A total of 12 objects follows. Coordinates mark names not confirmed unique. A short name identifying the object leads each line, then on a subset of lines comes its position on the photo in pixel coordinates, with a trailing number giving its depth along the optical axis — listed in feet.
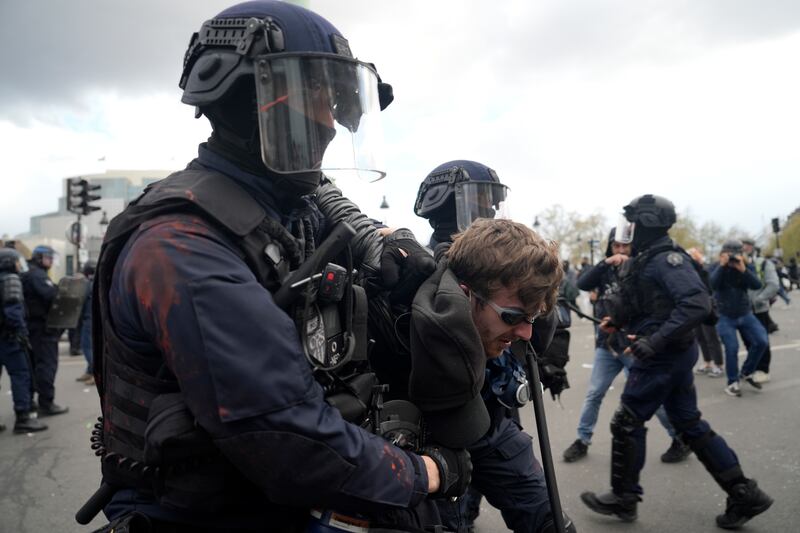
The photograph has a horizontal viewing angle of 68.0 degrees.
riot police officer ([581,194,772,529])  11.82
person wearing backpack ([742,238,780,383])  24.08
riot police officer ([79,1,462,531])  3.77
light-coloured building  191.09
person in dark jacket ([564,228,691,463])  15.62
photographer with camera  22.76
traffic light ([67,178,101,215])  48.96
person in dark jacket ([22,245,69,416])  21.83
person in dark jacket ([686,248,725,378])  26.32
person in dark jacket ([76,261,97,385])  28.02
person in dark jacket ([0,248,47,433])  19.47
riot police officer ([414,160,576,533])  7.00
